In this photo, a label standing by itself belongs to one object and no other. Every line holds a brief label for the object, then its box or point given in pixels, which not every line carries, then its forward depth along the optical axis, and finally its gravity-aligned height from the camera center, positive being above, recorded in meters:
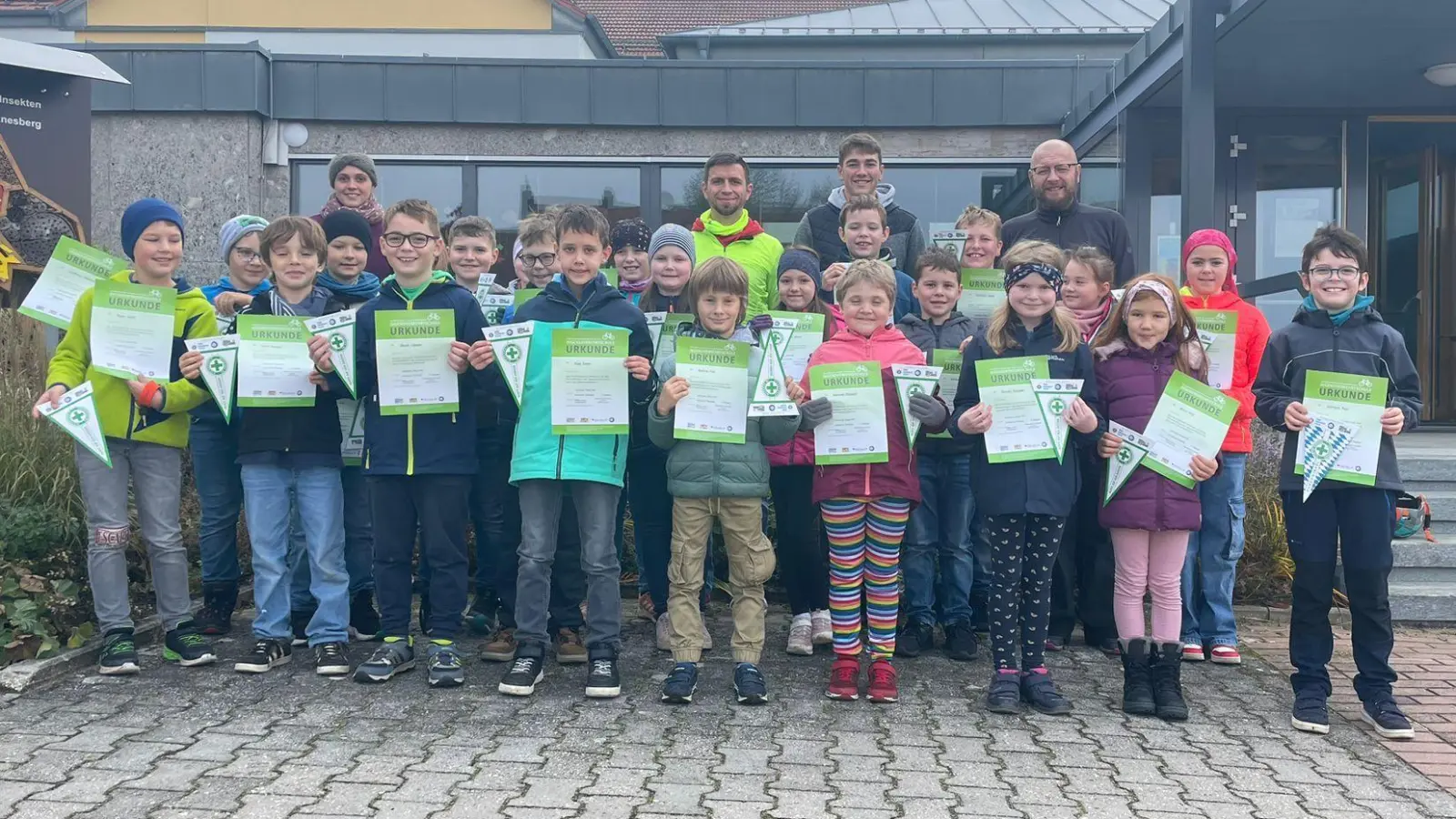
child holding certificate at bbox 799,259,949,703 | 5.20 -0.53
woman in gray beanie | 6.73 +1.03
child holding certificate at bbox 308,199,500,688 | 5.26 -0.15
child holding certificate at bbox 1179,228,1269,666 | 5.94 -0.41
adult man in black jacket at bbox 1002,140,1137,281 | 6.62 +0.91
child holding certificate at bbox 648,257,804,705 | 5.17 -0.47
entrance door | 11.64 +1.20
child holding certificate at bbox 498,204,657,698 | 5.15 -0.17
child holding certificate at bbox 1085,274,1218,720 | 5.16 -0.47
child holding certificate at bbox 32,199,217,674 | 5.34 -0.16
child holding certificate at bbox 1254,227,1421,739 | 5.02 -0.29
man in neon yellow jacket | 6.29 +0.78
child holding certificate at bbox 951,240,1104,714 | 5.10 -0.37
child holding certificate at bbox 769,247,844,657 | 5.75 -0.58
